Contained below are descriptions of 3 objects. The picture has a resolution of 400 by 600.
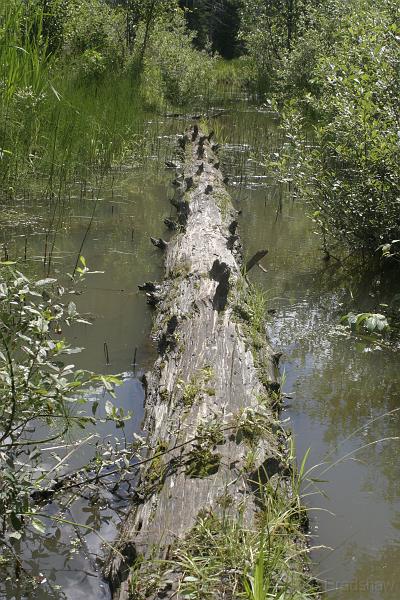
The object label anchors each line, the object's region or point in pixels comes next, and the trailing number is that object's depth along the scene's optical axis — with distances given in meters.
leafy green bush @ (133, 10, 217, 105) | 17.59
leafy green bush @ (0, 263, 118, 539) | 2.73
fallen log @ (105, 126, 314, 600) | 2.65
